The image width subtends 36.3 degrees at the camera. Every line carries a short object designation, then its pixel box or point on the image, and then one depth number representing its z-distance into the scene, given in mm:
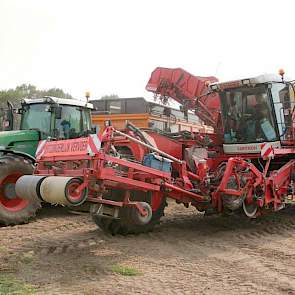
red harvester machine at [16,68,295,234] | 5543
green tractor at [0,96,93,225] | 7695
